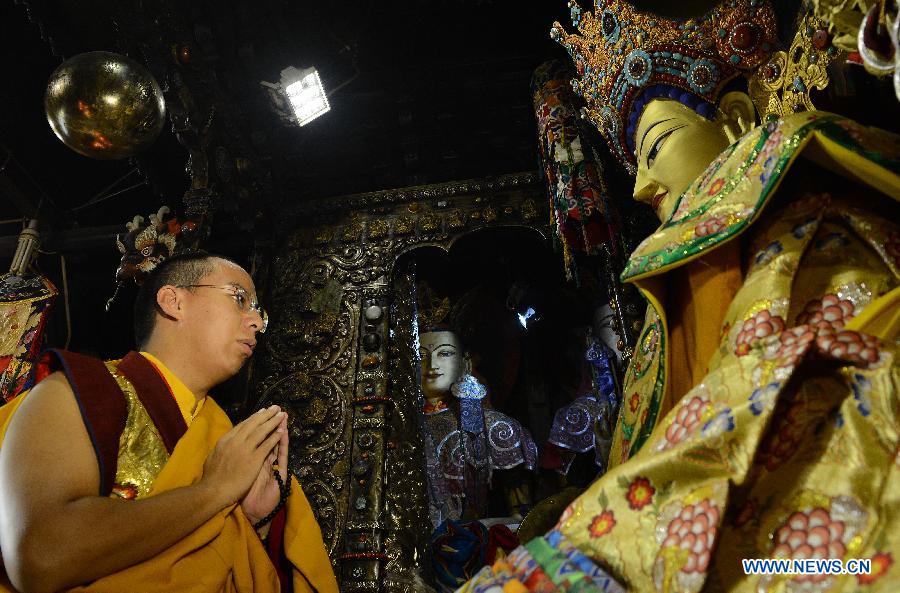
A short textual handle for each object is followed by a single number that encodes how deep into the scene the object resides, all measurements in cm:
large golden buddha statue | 77
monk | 126
